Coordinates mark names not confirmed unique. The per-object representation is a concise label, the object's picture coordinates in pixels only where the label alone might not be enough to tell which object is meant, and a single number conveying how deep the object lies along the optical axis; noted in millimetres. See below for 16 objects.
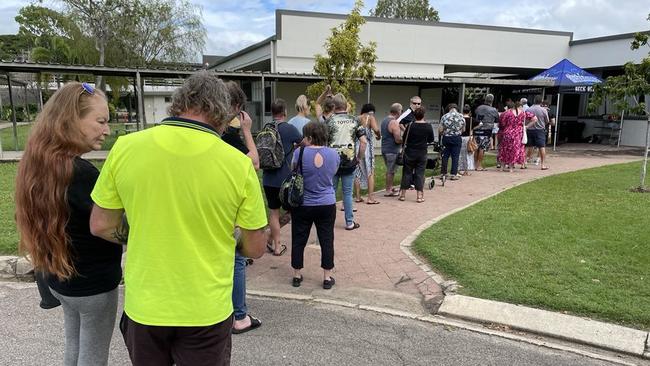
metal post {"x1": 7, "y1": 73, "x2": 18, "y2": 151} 14102
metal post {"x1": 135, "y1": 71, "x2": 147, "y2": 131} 13203
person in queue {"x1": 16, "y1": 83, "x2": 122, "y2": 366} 2061
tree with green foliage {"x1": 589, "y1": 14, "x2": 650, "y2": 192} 8711
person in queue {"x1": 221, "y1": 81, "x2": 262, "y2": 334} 3461
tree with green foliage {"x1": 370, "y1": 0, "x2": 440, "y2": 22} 49094
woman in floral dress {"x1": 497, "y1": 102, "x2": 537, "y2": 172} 11250
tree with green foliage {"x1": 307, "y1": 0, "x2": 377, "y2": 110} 9367
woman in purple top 4422
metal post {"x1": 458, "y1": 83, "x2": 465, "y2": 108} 16547
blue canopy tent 15953
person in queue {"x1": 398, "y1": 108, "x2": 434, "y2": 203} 7980
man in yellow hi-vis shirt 1731
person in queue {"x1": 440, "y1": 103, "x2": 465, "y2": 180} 9844
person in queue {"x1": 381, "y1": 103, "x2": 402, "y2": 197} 8383
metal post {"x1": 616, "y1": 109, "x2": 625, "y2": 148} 18906
